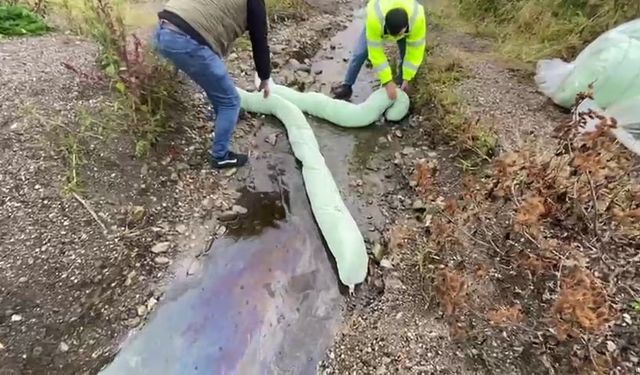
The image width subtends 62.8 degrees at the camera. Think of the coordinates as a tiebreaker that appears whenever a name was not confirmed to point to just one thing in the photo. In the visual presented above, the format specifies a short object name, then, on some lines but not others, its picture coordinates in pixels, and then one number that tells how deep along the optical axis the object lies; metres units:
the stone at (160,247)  3.69
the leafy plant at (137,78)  4.20
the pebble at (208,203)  4.11
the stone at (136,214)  3.79
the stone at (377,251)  3.77
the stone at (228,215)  4.05
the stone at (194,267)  3.63
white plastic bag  4.41
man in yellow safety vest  4.55
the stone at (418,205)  4.17
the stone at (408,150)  4.80
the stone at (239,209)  4.12
